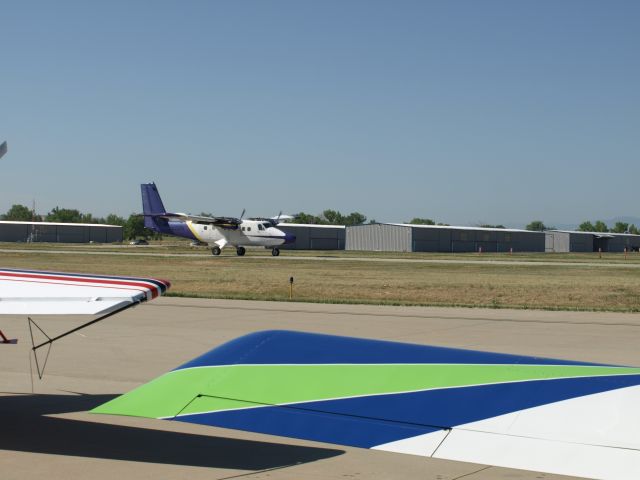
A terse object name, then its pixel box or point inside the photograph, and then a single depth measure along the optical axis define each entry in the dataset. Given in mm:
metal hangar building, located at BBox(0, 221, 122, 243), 139000
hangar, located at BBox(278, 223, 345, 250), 113750
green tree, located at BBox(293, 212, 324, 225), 195988
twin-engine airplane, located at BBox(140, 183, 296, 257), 75812
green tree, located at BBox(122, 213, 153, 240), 180750
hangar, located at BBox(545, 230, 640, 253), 125688
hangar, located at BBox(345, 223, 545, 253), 106625
